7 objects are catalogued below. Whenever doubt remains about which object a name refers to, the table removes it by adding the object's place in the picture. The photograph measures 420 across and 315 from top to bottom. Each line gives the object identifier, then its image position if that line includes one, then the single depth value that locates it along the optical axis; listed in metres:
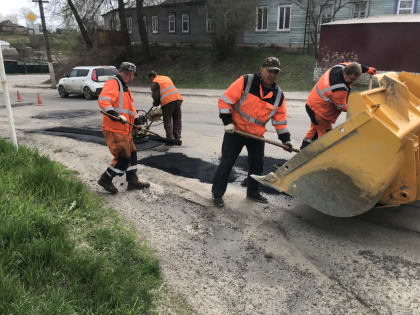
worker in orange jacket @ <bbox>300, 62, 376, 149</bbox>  4.35
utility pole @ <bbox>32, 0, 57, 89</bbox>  20.75
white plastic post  4.95
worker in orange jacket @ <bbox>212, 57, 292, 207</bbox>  3.96
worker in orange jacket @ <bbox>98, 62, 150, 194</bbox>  4.30
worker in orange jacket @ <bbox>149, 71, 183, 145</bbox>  7.10
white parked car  15.57
